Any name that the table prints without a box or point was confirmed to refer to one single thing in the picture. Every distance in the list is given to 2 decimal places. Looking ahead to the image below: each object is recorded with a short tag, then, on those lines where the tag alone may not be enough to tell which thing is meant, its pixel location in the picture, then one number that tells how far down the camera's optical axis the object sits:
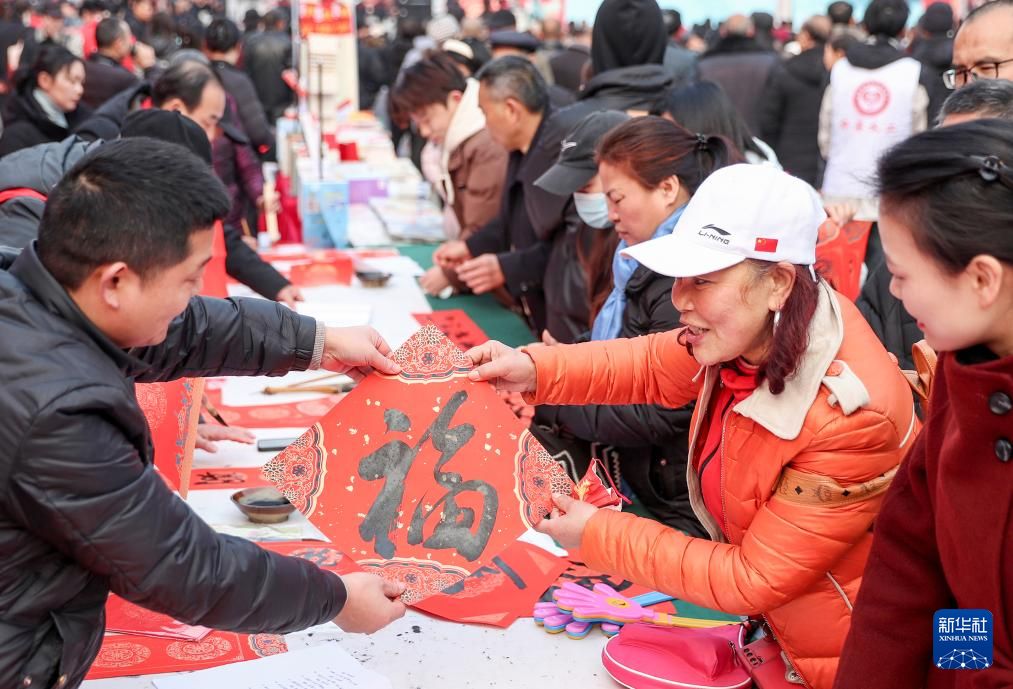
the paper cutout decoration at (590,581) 1.93
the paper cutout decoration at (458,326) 3.55
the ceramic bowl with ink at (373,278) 4.07
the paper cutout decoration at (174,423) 2.11
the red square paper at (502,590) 1.86
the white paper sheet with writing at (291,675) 1.60
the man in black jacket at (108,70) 6.00
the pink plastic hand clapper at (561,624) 1.80
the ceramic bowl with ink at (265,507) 2.18
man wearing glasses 2.68
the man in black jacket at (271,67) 8.80
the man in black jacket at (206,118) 3.51
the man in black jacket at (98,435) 1.19
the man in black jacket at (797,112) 5.79
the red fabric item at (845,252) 2.89
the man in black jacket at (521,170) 3.69
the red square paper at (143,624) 1.76
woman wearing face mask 2.29
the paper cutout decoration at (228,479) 2.36
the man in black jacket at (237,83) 6.32
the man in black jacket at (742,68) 6.42
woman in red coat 1.06
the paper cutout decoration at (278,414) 2.78
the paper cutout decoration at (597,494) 1.74
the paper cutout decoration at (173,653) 1.67
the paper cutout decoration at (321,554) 2.00
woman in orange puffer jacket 1.51
